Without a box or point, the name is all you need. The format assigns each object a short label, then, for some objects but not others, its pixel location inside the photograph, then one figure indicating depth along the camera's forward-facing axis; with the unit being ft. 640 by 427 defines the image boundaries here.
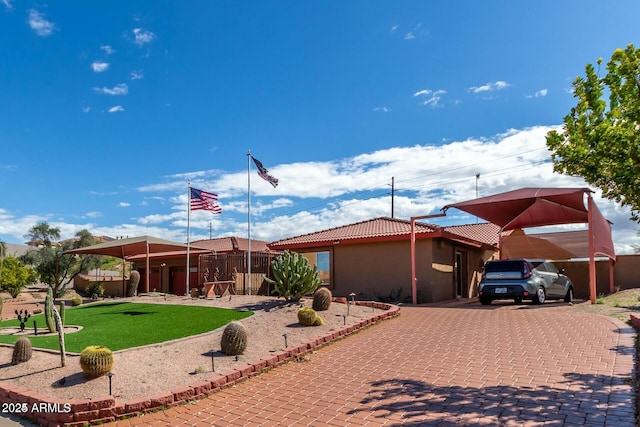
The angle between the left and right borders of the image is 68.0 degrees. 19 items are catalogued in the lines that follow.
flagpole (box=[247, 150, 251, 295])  59.58
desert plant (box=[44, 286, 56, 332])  33.80
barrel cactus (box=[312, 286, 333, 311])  41.29
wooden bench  56.90
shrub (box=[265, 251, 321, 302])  43.55
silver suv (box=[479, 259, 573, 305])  48.16
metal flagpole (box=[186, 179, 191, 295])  73.61
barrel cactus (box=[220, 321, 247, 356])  28.14
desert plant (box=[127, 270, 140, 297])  79.88
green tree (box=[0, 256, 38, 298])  95.66
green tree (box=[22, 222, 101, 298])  107.21
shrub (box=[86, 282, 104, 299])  91.20
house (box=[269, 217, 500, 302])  58.54
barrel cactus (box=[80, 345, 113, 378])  23.99
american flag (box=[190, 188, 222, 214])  72.90
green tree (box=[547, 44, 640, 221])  21.27
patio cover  75.43
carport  50.96
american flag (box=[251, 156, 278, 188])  65.16
